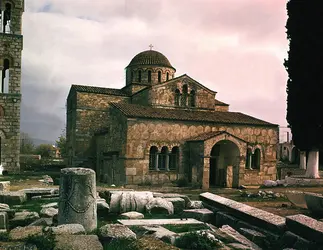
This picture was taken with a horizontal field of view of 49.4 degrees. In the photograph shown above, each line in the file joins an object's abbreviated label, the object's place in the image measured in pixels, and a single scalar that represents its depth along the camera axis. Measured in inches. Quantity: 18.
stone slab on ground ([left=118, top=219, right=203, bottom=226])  313.8
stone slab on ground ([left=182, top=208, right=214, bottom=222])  379.6
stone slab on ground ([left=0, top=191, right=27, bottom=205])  415.8
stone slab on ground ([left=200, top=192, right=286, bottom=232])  316.9
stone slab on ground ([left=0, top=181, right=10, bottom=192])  493.0
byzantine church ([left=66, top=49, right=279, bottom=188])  819.4
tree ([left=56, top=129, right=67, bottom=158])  2117.7
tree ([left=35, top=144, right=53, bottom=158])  2368.4
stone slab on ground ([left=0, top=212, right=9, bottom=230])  270.9
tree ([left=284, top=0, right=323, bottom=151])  742.5
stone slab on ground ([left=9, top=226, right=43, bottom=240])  225.8
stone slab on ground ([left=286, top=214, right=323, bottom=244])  269.9
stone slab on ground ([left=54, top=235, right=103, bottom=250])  208.1
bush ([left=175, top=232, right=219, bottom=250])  247.1
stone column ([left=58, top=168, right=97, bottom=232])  286.7
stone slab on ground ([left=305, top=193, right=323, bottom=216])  403.2
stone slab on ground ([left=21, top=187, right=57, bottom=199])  478.9
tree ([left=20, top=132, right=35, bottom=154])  2532.0
